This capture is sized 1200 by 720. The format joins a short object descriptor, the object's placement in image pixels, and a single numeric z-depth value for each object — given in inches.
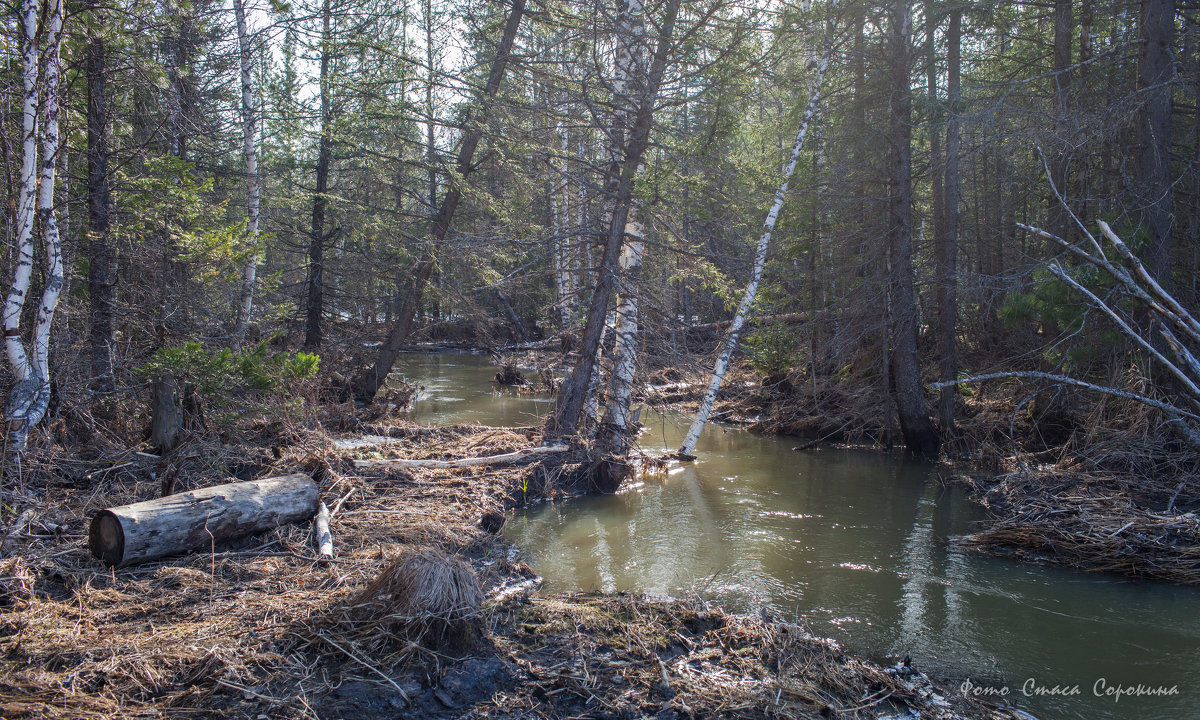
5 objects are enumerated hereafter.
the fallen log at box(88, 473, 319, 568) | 206.8
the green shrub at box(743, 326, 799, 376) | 593.2
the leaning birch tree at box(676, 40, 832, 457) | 440.1
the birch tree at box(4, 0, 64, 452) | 247.0
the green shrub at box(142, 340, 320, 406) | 313.0
